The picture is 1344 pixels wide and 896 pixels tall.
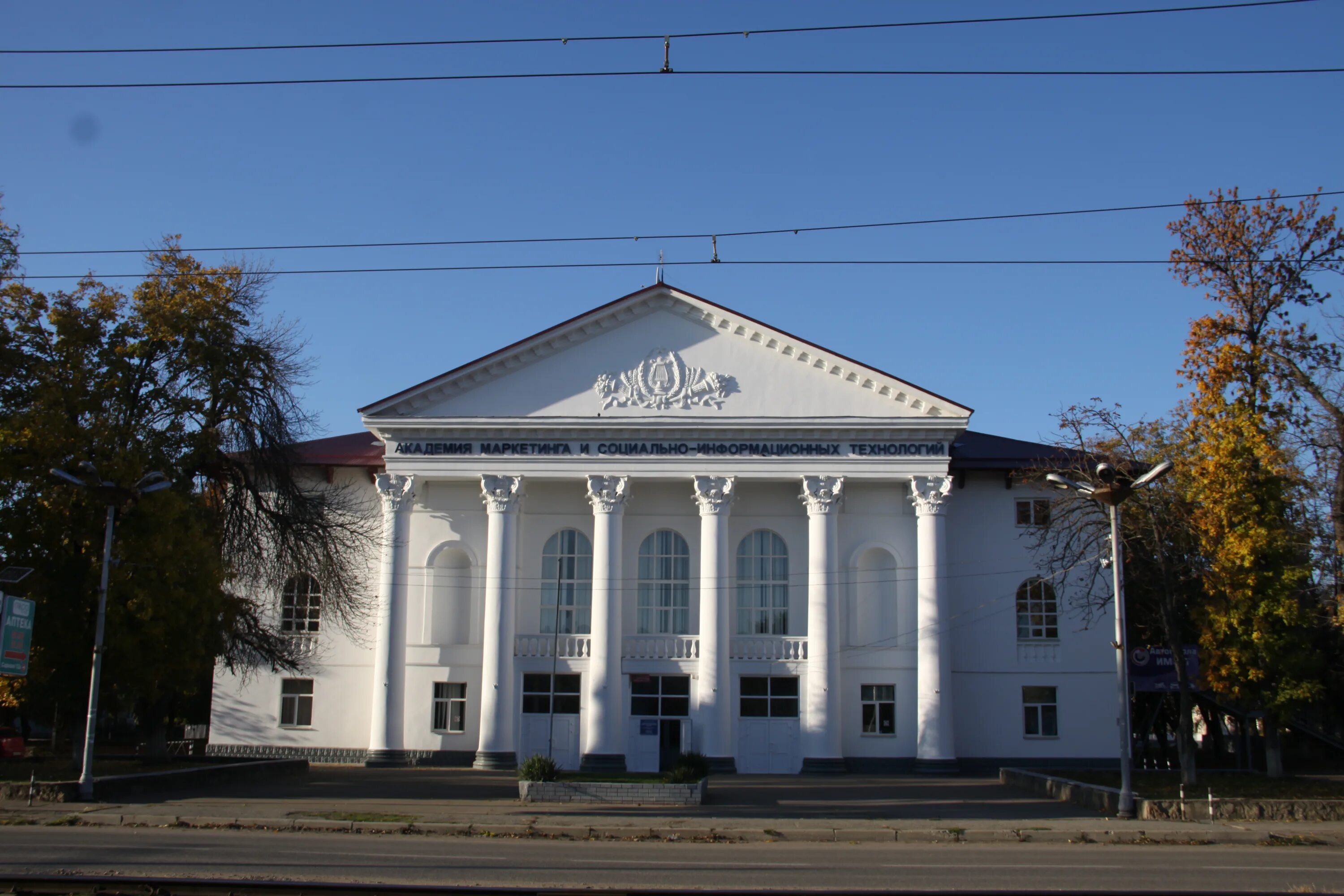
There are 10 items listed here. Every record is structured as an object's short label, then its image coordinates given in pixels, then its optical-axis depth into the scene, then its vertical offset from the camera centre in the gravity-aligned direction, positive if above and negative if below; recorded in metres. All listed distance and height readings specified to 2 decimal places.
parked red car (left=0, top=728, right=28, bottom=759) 37.75 -3.31
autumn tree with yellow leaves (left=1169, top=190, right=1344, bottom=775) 25.45 +4.23
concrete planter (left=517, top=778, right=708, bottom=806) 23.83 -2.87
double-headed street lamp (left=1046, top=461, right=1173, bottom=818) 22.03 +1.77
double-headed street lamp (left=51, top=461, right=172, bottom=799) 21.89 +2.58
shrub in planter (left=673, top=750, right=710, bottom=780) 25.23 -2.35
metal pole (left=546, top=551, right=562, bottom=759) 34.48 -0.03
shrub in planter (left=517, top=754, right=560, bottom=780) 24.86 -2.48
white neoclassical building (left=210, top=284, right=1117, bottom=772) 35.00 +2.38
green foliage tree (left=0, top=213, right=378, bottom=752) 24.30 +3.81
